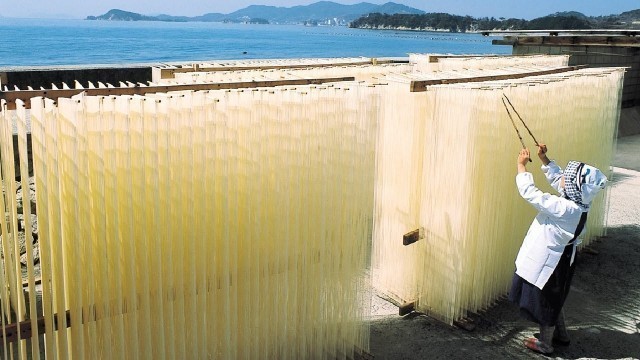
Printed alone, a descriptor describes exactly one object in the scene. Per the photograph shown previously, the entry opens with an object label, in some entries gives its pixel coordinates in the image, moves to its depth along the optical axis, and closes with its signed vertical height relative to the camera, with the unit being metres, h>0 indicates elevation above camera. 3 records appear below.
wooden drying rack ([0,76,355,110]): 3.51 -0.24
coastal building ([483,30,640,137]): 17.44 +0.47
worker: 5.03 -1.65
